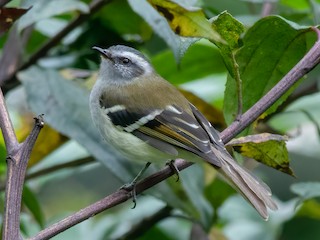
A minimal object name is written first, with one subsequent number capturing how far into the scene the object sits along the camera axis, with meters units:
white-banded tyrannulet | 4.40
